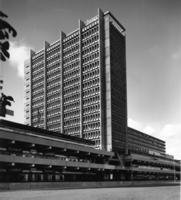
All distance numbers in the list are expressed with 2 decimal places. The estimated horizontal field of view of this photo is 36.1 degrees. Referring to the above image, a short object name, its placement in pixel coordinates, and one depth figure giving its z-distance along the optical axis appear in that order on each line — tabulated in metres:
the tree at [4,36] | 4.13
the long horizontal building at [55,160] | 47.12
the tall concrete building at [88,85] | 106.06
